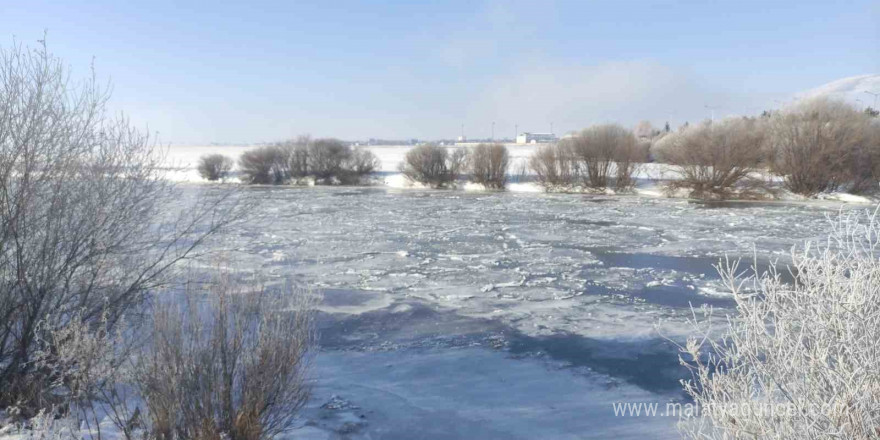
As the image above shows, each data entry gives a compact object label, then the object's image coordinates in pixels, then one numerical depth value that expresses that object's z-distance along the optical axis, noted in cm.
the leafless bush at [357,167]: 4150
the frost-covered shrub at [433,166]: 3878
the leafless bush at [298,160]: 4203
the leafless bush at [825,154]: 2911
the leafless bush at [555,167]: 3578
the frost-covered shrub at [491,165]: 3753
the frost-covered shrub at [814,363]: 306
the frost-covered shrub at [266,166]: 4209
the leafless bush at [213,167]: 4353
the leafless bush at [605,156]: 3431
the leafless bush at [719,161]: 3031
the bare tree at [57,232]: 557
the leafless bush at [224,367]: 423
